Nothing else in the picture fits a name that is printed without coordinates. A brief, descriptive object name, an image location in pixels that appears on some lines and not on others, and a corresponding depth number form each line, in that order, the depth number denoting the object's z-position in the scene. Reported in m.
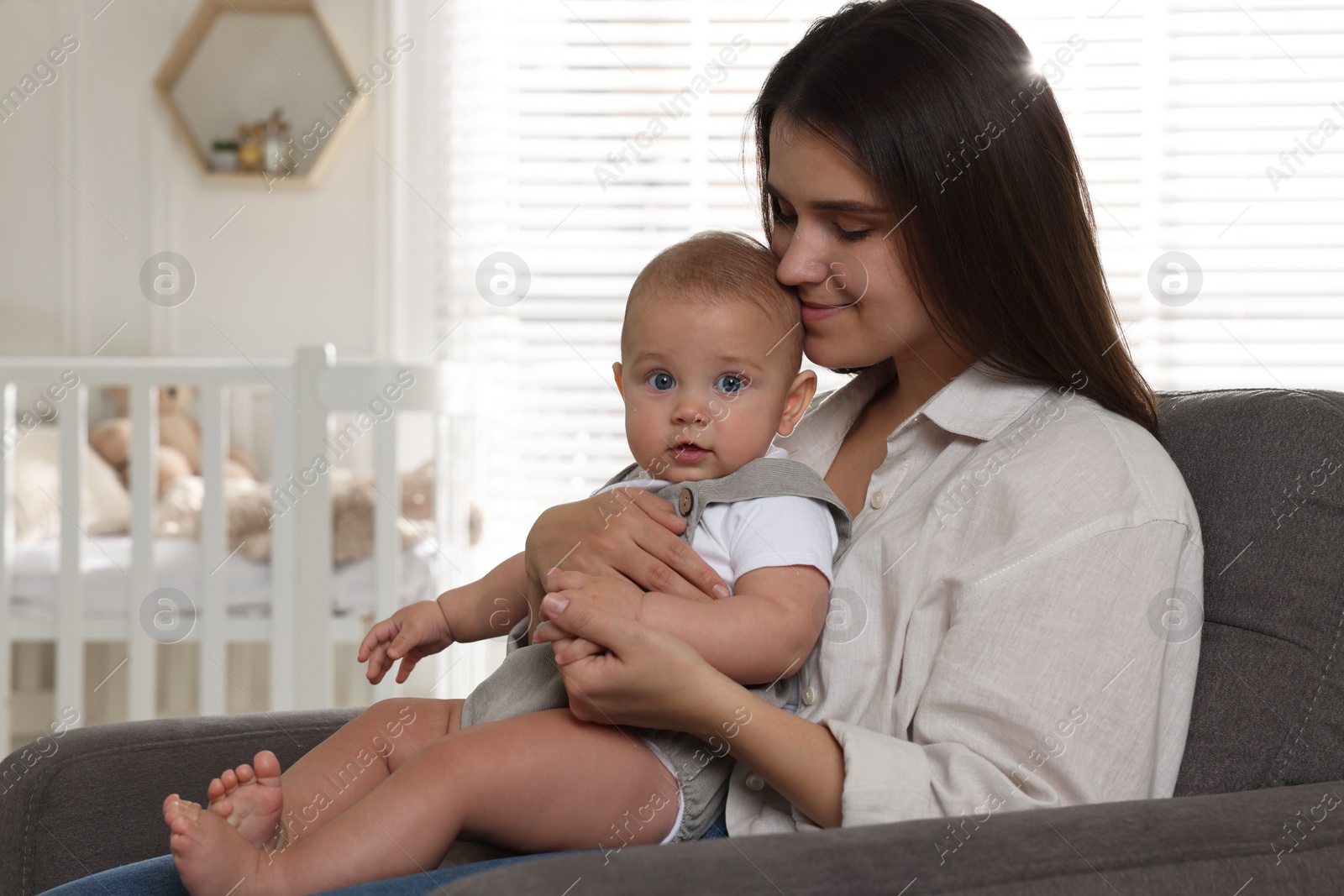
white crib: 2.37
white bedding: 2.56
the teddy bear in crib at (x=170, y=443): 3.25
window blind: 3.27
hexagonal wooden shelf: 3.71
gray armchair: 0.68
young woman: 0.86
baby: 0.87
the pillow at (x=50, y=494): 2.84
